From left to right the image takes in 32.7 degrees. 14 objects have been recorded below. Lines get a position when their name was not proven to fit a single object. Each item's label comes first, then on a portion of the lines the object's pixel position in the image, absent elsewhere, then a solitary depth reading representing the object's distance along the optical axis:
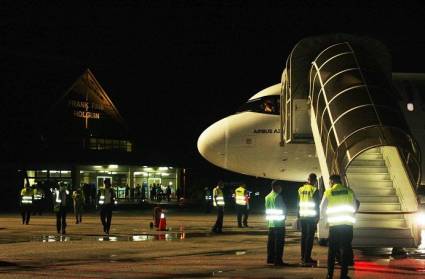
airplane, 17.20
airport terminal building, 58.78
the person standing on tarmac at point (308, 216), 15.32
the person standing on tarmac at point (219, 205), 24.53
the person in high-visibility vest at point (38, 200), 35.56
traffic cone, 25.95
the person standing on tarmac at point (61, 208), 24.62
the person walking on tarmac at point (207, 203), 42.07
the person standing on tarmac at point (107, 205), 23.73
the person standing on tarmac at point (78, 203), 30.90
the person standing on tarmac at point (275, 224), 15.11
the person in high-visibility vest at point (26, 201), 30.00
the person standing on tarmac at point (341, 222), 12.82
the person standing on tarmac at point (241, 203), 27.59
